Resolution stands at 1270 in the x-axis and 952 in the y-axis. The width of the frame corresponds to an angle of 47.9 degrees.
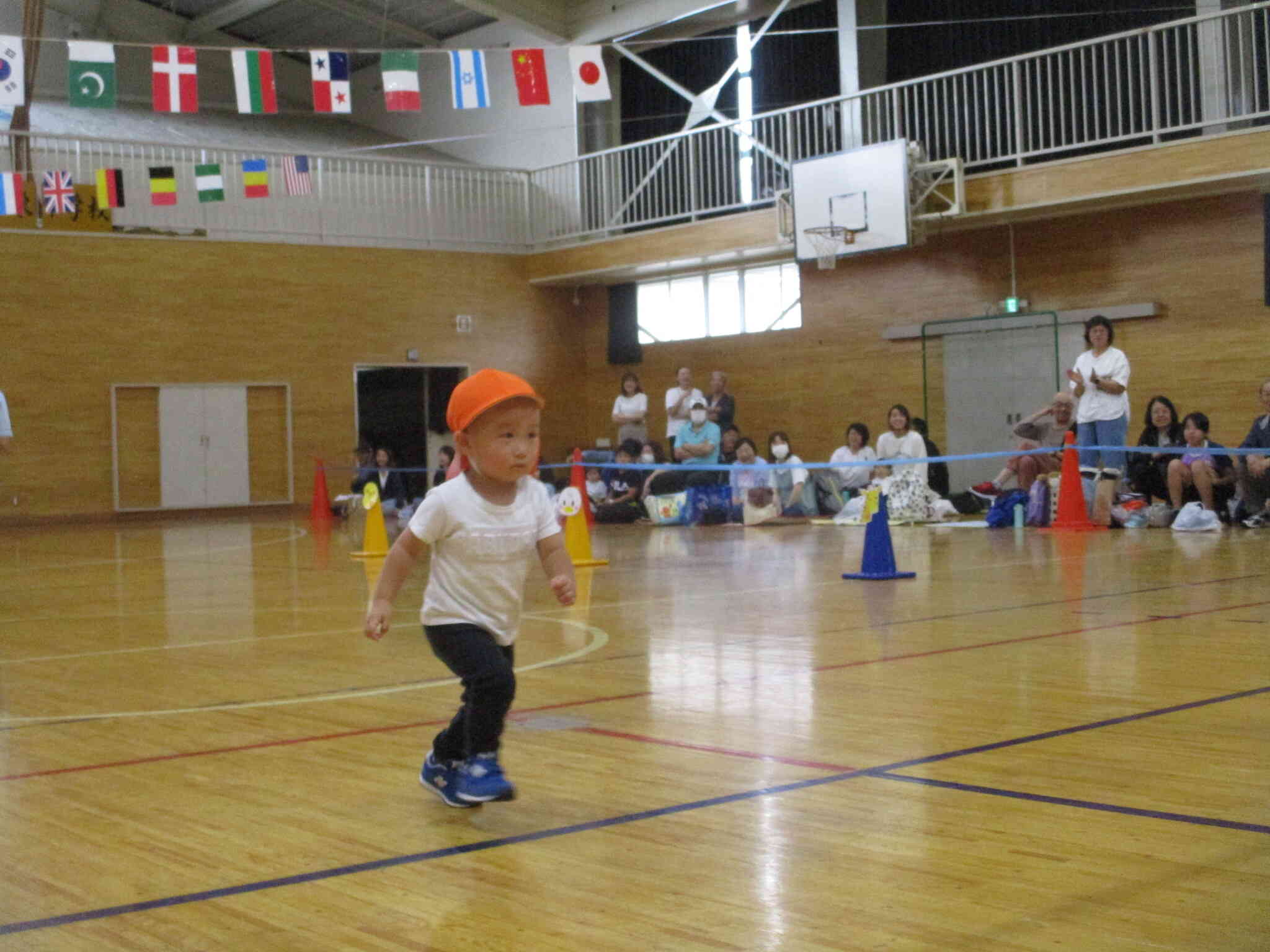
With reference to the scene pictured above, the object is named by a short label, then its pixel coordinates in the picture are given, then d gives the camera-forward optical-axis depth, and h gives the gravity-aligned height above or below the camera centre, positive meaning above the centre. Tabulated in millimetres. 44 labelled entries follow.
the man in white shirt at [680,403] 16656 +687
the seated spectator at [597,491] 15992 -293
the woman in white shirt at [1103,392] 11711 +444
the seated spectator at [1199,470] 11734 -233
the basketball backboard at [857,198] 15352 +2862
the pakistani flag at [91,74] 12844 +3700
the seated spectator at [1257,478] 11375 -299
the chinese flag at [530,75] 13930 +3846
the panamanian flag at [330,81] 13656 +3776
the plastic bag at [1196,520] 11328 -615
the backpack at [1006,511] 12828 -547
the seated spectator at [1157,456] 12094 -102
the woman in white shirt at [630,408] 17703 +689
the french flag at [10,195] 16312 +3336
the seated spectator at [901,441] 14000 +124
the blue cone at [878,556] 8359 -596
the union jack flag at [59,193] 17500 +3587
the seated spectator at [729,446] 15539 +159
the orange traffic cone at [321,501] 18078 -334
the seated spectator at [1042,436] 12688 +112
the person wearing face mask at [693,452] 15414 +102
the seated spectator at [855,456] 14422 -9
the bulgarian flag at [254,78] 13531 +3792
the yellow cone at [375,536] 11297 -507
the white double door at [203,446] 19078 +461
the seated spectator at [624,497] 15633 -366
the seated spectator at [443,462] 17875 +124
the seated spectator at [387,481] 18172 -104
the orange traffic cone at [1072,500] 11945 -444
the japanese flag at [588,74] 14000 +3834
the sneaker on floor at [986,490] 14028 -402
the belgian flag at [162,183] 17078 +3580
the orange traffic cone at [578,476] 11906 -87
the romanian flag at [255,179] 17422 +3635
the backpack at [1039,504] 12586 -488
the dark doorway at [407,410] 20719 +908
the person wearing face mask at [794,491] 14930 -352
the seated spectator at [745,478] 14797 -201
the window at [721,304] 18859 +2157
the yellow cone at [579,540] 10086 -531
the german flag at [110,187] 17016 +3530
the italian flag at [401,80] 13609 +3771
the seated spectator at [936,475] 14711 -245
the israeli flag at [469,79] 13867 +3793
